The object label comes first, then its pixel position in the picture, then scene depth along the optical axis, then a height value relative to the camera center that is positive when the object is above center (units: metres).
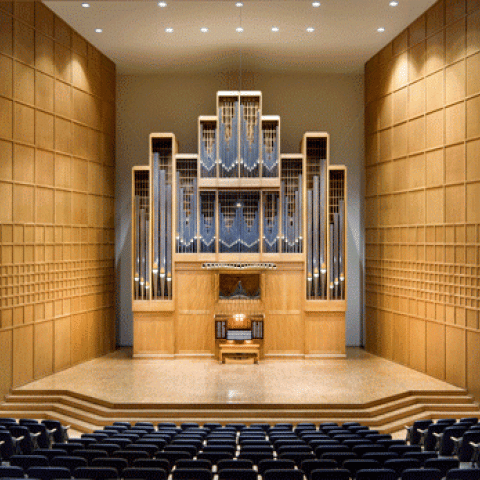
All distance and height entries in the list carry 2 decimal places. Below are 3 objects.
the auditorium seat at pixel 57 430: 7.73 -2.31
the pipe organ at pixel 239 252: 13.75 -0.11
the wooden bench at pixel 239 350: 13.24 -2.20
